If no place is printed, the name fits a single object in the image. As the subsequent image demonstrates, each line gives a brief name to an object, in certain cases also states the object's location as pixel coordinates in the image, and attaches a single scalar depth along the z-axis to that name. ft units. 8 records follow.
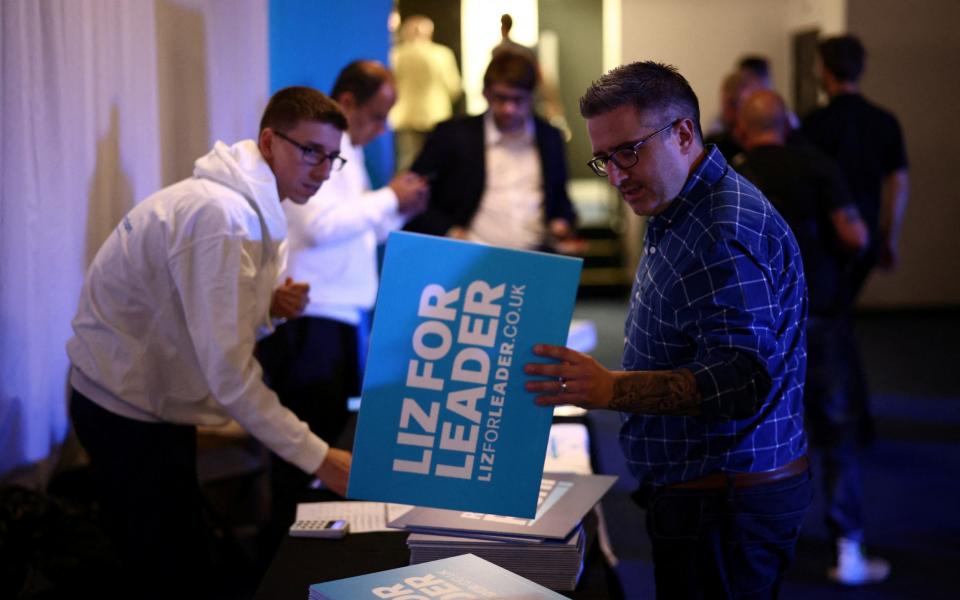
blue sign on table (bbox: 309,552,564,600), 4.30
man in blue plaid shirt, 4.71
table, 5.10
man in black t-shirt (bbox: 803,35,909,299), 13.47
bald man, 10.68
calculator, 5.80
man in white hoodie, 6.15
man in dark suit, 12.85
